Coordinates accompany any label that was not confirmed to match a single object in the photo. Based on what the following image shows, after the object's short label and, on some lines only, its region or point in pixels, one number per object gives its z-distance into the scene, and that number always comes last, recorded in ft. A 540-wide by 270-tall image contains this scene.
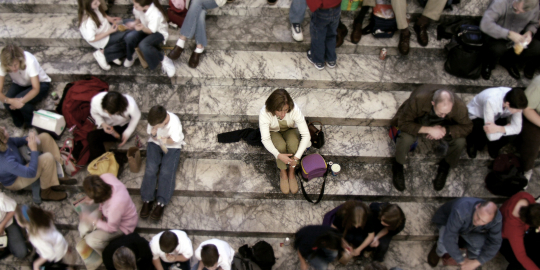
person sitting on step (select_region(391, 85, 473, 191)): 11.60
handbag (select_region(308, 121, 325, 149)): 13.76
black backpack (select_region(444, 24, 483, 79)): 14.17
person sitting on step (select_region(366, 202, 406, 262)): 11.18
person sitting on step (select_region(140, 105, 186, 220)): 13.30
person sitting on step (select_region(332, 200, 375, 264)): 11.17
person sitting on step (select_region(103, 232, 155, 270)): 10.69
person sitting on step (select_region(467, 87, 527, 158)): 12.07
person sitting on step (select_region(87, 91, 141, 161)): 12.37
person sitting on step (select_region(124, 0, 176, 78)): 13.81
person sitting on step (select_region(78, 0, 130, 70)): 13.52
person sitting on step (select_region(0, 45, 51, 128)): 12.91
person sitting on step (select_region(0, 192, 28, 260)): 12.41
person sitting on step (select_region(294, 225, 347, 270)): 11.28
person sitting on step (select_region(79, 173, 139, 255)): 11.09
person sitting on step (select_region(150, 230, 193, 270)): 11.00
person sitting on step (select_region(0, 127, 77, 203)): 12.05
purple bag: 13.50
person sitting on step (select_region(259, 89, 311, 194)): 11.65
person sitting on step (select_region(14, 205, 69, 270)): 11.46
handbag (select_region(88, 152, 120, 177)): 13.20
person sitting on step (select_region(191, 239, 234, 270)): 10.74
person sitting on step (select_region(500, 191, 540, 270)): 11.88
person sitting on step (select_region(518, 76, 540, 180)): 12.54
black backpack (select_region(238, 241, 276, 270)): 12.74
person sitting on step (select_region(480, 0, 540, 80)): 13.58
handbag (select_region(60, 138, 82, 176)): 13.84
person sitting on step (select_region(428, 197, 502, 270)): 11.55
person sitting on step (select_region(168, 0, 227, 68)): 14.38
